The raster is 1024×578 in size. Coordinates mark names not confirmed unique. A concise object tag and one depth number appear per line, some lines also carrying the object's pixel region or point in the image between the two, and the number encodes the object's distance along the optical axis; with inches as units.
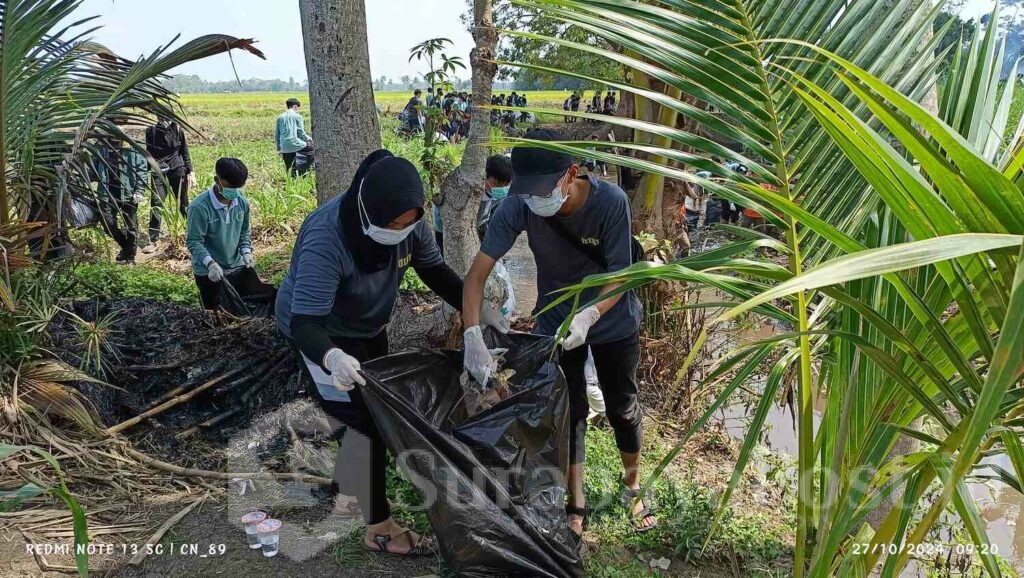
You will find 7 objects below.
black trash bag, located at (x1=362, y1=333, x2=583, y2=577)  86.3
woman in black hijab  89.9
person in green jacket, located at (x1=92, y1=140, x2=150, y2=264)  132.0
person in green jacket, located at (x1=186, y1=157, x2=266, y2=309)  171.9
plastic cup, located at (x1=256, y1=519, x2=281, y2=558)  103.7
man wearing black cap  96.8
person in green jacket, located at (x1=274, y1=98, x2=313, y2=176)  378.6
